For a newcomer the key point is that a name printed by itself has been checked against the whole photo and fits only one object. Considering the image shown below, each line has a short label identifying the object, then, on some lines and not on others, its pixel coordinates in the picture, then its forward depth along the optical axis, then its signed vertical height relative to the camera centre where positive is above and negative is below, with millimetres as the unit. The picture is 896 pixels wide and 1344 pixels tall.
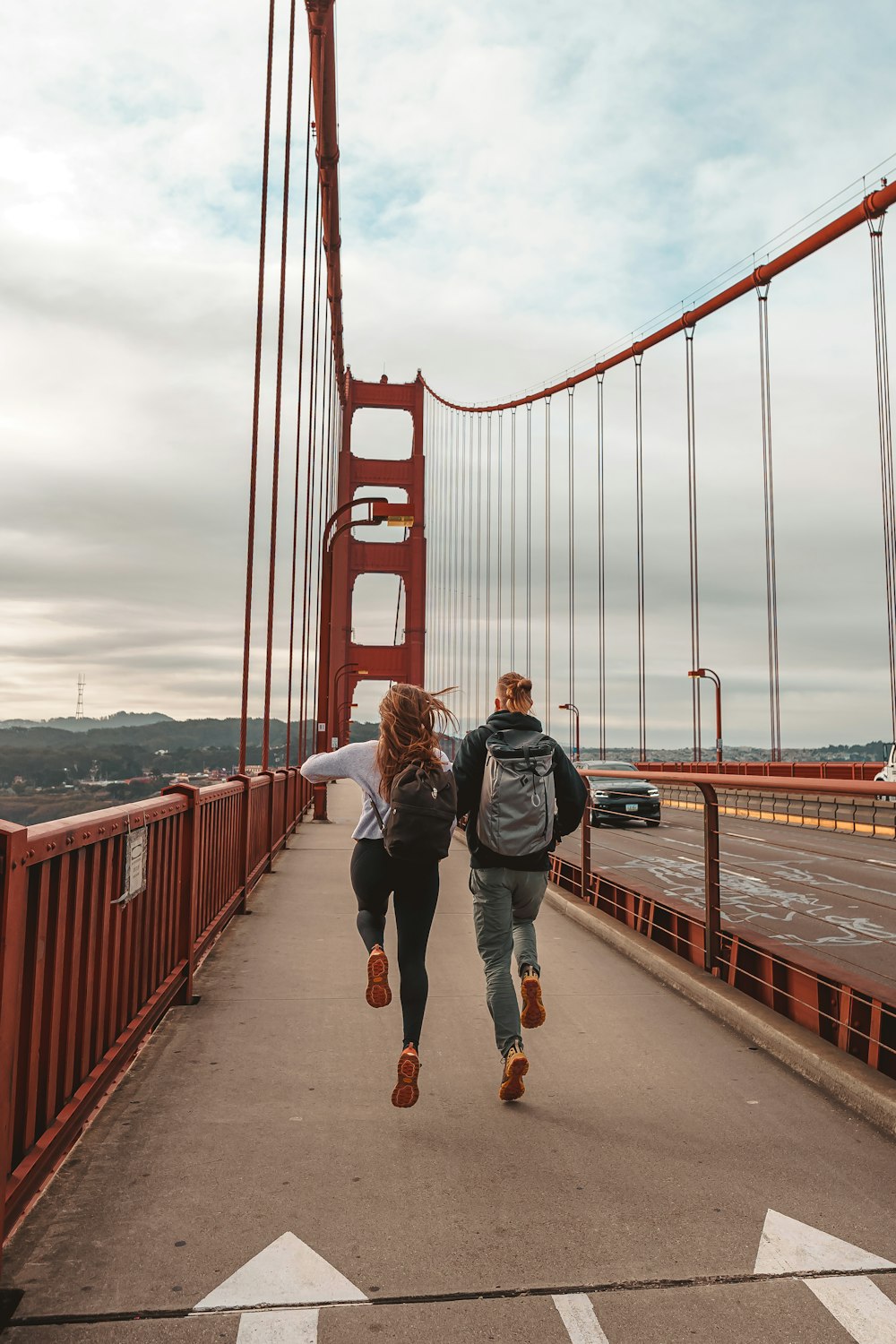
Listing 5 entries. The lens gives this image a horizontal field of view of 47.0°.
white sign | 3531 -372
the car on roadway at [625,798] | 18422 -594
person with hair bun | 3758 -223
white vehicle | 18816 -26
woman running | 3678 -382
